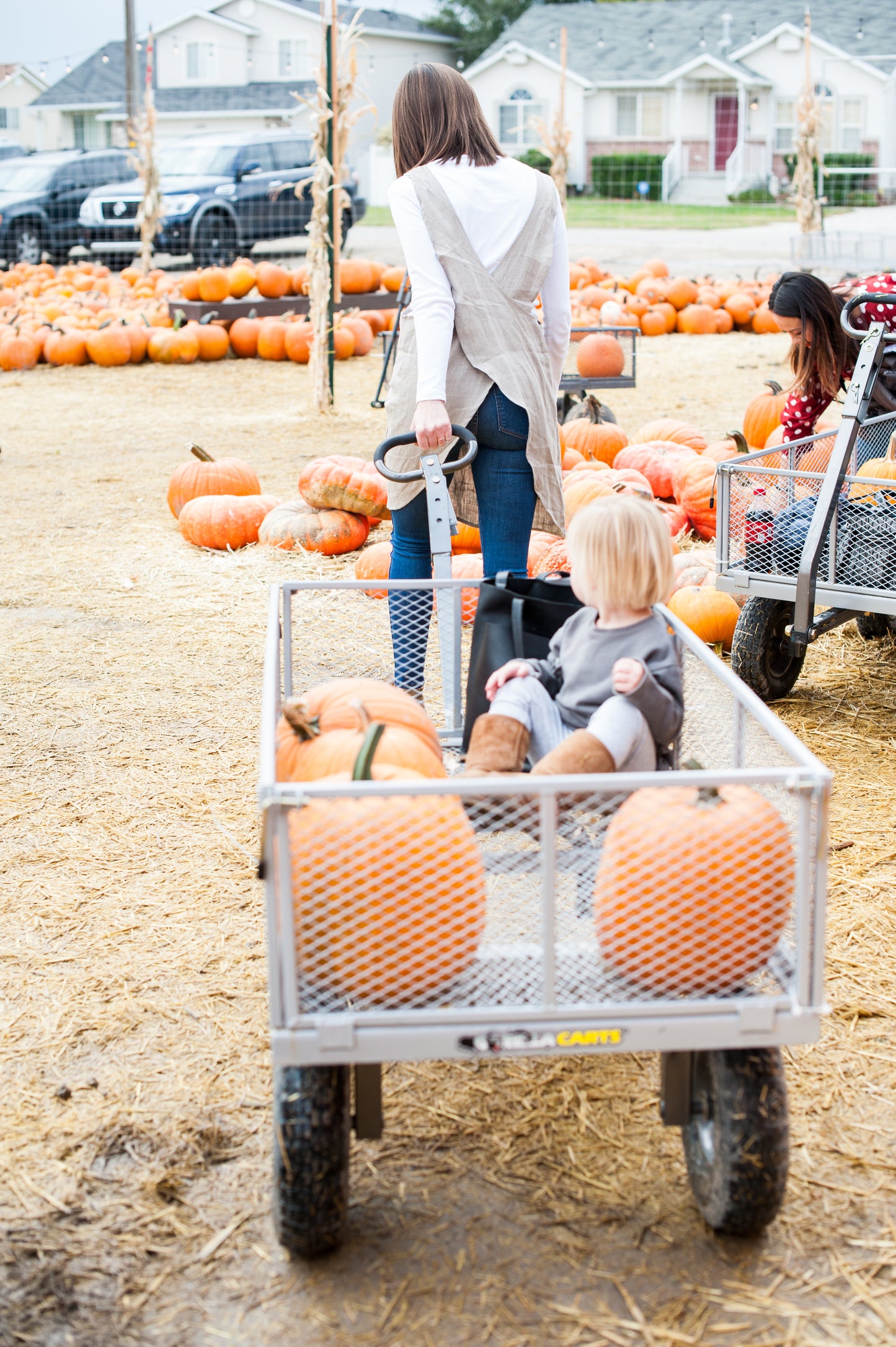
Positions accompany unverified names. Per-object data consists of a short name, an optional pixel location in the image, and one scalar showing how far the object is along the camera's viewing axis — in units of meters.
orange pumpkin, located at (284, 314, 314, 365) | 12.20
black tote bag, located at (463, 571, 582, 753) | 2.82
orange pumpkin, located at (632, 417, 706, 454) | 6.96
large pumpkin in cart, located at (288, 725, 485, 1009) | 1.91
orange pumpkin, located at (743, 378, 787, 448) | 7.05
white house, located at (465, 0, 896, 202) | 42.31
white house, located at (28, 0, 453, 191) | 51.38
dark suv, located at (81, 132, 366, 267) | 19.44
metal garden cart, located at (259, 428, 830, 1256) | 1.86
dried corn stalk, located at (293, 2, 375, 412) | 9.05
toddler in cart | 2.36
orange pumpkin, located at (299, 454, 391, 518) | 6.07
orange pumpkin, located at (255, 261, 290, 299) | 13.42
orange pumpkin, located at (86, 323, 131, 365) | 12.39
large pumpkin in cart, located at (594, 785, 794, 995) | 1.92
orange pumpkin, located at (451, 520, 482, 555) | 5.68
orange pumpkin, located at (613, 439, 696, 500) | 6.39
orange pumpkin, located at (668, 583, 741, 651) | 4.83
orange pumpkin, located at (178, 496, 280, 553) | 6.32
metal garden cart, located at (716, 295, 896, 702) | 3.88
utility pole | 29.12
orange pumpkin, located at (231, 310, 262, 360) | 12.74
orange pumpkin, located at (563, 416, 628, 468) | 7.03
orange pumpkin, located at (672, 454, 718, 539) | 5.95
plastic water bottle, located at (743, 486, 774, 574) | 4.19
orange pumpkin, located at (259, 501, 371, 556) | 6.14
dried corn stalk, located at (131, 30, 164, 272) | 16.19
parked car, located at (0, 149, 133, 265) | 20.59
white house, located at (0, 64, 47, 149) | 59.03
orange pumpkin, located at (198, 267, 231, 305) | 13.27
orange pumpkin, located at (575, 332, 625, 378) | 8.48
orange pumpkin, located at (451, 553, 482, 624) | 4.80
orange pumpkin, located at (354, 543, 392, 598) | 5.27
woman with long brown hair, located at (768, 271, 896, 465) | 4.34
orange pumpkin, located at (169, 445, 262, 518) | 6.63
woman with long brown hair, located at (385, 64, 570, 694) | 3.32
